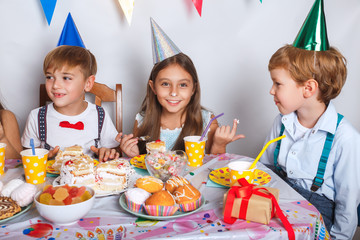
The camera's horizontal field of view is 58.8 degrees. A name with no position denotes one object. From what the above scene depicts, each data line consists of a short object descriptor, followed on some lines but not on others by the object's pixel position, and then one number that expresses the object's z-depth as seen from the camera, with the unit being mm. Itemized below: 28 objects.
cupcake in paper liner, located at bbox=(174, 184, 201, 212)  785
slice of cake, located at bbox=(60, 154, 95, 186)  859
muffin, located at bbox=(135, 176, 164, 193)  845
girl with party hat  1604
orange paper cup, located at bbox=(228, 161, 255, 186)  910
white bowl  704
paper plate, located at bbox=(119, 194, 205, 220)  750
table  699
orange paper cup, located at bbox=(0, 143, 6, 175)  1043
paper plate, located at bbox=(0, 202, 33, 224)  739
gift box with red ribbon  729
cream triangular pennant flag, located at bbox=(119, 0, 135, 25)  1877
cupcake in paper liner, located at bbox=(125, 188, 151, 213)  781
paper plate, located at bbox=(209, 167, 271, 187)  995
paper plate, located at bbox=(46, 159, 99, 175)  1059
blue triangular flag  1844
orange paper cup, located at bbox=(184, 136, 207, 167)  1174
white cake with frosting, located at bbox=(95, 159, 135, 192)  898
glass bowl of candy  992
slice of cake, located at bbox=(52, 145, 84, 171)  1047
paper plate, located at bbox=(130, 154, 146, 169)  1158
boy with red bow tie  1522
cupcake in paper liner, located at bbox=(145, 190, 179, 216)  753
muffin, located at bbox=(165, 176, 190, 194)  853
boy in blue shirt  1284
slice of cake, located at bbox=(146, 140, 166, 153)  1152
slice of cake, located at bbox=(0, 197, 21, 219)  749
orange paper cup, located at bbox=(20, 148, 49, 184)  954
